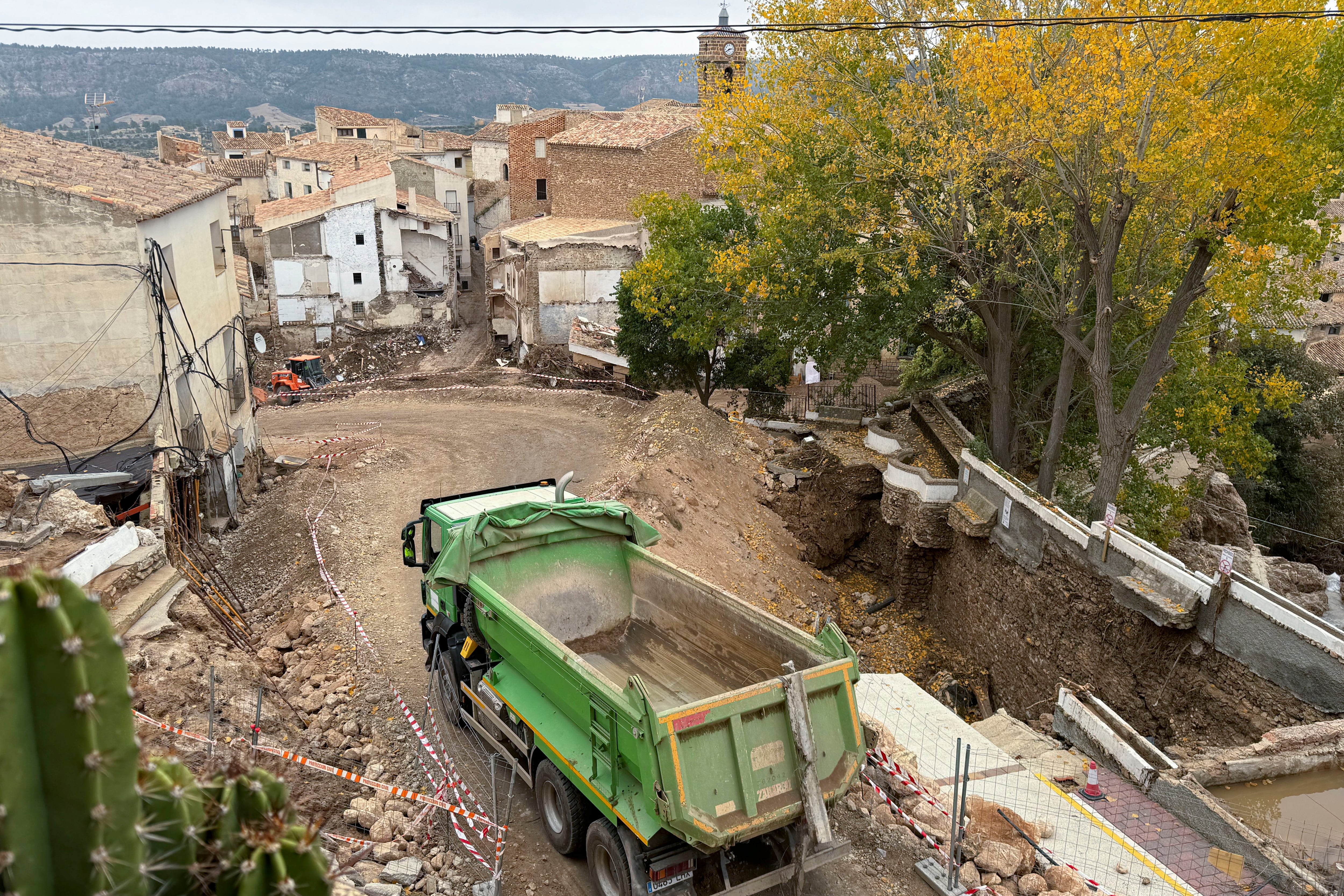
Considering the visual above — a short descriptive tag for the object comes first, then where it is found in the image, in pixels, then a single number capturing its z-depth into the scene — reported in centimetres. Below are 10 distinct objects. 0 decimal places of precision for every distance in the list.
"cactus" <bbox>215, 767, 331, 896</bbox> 411
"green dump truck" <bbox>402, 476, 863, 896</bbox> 749
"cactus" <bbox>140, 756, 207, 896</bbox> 409
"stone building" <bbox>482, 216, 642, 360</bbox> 3603
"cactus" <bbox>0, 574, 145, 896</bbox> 350
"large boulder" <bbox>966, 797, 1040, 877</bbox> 905
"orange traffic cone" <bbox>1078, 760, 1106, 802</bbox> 1057
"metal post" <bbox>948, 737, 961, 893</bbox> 834
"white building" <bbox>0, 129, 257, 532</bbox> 1496
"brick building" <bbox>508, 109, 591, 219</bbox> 4712
